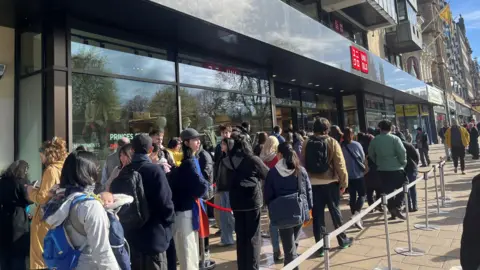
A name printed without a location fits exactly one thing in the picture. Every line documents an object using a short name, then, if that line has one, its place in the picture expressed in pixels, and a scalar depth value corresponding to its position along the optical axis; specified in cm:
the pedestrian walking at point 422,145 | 1392
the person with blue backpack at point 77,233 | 194
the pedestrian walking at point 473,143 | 1430
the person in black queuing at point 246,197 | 380
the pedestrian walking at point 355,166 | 604
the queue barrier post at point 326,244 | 255
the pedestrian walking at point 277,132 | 708
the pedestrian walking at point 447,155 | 1526
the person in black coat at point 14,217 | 373
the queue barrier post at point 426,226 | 569
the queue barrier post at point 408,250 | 460
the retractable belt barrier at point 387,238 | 238
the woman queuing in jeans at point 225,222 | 543
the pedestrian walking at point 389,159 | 604
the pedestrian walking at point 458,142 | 1152
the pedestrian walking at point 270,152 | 580
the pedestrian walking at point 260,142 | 615
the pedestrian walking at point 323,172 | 465
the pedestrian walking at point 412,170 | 685
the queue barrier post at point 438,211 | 663
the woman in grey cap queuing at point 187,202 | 362
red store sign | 1198
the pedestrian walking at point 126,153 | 356
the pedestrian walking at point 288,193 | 384
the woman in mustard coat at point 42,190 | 337
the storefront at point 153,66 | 581
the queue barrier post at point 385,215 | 390
